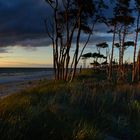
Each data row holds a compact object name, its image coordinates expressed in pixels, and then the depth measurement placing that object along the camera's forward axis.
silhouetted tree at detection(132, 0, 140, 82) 10.65
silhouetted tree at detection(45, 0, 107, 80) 10.03
